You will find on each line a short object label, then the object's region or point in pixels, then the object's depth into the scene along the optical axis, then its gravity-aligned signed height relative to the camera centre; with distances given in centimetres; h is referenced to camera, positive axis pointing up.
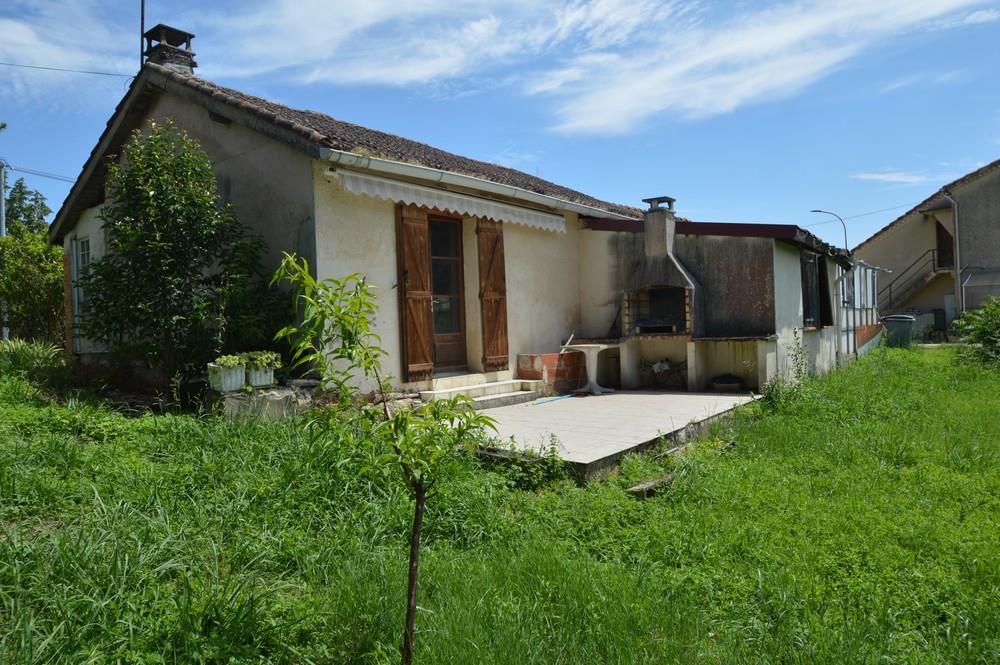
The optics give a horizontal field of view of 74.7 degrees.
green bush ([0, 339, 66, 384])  838 -5
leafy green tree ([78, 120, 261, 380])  707 +99
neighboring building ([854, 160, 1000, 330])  2362 +301
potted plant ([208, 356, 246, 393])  629 -22
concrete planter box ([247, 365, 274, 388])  651 -27
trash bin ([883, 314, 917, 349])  1971 -6
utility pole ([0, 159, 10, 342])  1437 +379
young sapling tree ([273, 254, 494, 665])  248 -29
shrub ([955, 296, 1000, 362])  1230 -11
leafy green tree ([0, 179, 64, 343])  1327 +138
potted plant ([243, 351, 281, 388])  652 -18
